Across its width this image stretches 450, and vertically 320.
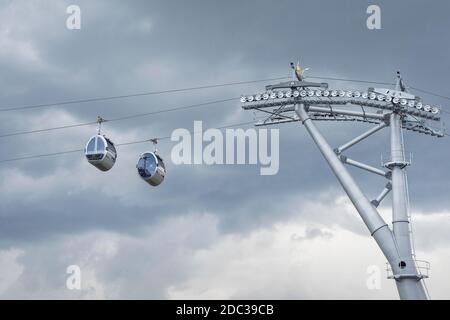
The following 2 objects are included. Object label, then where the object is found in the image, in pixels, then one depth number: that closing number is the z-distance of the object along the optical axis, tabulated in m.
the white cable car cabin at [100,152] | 49.47
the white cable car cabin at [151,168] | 50.66
